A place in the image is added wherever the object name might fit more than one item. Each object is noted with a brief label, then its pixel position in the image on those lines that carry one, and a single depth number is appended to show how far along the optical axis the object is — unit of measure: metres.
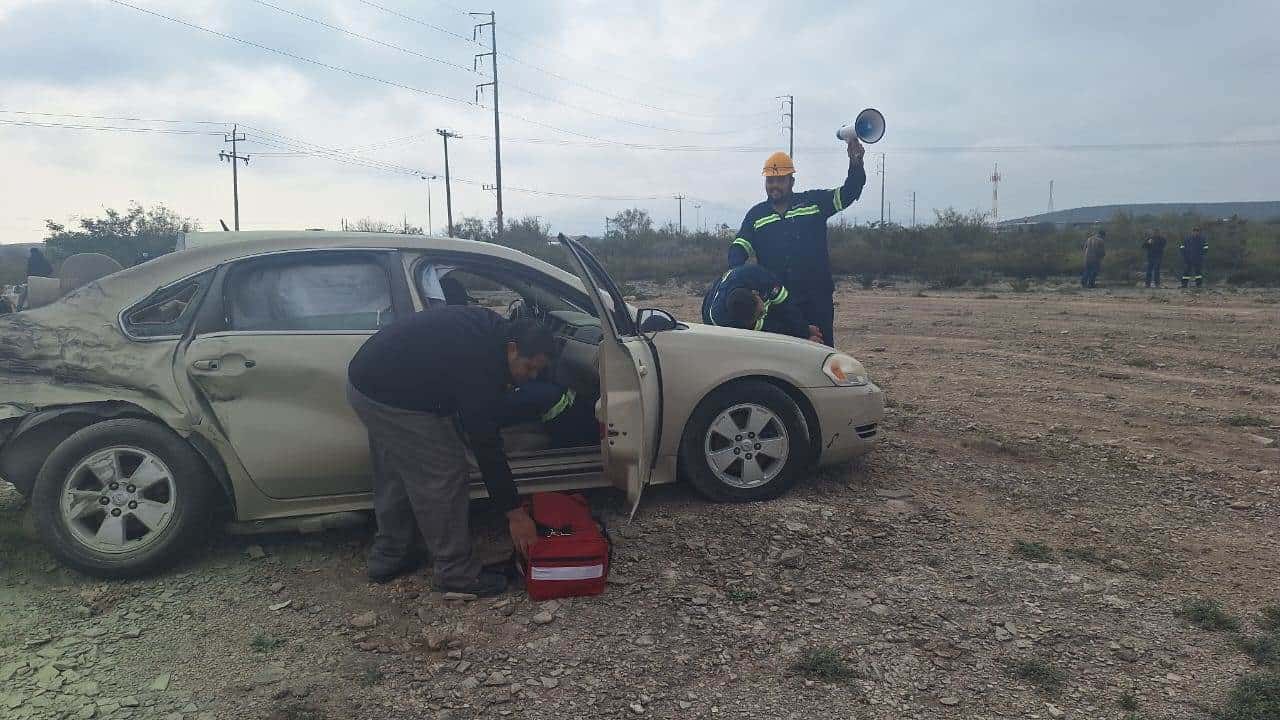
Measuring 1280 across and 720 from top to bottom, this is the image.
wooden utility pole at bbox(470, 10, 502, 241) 39.47
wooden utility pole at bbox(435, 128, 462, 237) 48.41
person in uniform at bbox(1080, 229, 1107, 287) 21.06
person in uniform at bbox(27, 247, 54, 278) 12.75
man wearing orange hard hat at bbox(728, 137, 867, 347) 5.69
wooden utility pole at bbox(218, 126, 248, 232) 58.47
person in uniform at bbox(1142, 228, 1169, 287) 20.86
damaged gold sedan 3.62
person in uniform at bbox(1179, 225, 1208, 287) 20.27
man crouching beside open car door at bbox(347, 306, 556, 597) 3.30
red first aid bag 3.44
